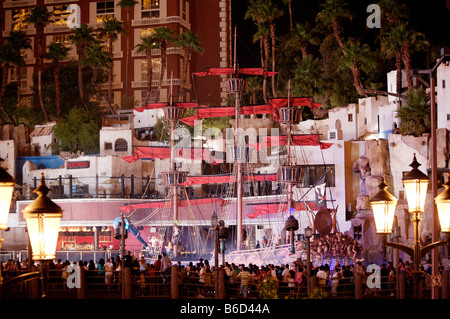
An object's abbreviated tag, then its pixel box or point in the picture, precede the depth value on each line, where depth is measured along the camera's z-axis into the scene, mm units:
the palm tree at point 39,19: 70938
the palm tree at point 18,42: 70750
